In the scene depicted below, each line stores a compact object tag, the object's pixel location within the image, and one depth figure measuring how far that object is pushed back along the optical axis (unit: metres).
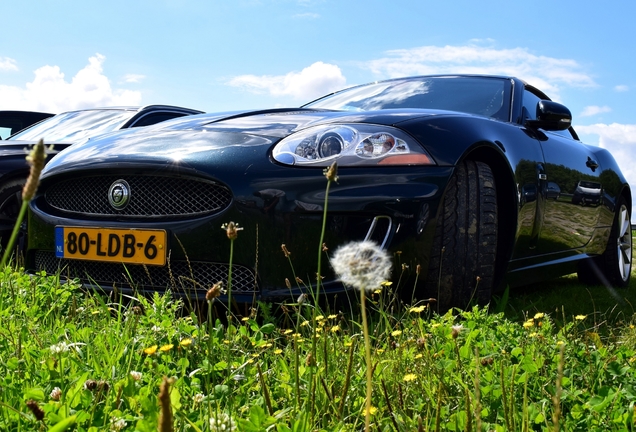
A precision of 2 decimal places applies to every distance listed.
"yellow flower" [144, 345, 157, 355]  1.66
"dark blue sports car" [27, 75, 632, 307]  2.45
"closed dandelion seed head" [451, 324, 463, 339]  1.34
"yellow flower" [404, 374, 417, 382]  1.51
